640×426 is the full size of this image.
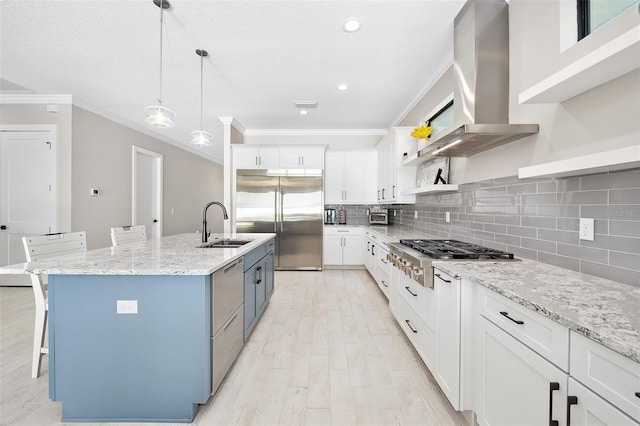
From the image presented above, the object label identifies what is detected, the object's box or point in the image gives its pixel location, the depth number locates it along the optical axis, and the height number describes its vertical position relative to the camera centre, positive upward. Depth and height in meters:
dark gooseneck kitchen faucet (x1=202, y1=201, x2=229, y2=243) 2.45 -0.24
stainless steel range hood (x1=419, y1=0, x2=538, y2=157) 1.87 +1.01
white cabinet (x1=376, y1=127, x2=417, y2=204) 3.54 +0.58
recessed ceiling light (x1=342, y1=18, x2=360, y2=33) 2.26 +1.62
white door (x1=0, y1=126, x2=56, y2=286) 3.86 +0.25
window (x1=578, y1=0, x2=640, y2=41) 1.25 +1.00
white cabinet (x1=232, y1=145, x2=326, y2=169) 4.90 +0.99
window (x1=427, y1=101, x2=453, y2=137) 2.70 +1.01
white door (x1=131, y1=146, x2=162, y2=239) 5.32 +0.38
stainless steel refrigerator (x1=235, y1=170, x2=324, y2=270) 4.84 -0.02
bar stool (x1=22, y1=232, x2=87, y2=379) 1.85 -0.38
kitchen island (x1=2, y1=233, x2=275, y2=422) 1.47 -0.77
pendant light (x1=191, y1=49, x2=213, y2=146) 2.91 +0.79
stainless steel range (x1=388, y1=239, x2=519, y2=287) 1.73 -0.31
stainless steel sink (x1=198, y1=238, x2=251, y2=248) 2.41 -0.33
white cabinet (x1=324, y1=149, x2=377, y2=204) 5.16 +0.70
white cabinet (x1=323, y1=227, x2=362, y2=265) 5.03 -0.70
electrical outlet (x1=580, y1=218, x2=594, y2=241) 1.32 -0.09
